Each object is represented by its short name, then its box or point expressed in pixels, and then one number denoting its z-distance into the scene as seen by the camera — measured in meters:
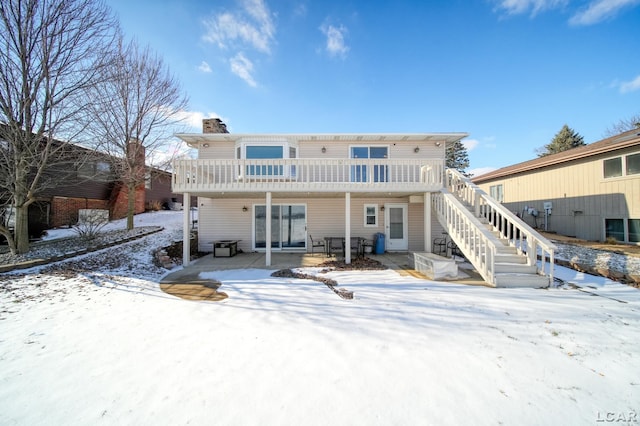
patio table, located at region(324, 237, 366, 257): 9.45
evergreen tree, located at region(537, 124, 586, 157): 26.47
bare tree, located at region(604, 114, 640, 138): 23.66
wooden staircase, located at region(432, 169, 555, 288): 5.60
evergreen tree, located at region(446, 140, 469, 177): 30.38
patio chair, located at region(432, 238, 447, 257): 10.13
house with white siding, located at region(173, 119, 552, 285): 10.03
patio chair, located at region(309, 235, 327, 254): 10.05
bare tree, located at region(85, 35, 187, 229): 11.06
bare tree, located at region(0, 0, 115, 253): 6.77
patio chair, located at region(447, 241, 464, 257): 9.14
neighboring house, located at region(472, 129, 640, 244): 9.36
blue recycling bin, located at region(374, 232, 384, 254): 10.12
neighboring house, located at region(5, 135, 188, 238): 10.67
